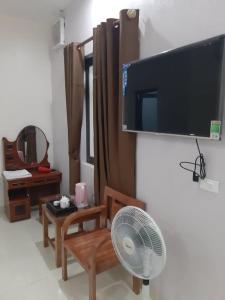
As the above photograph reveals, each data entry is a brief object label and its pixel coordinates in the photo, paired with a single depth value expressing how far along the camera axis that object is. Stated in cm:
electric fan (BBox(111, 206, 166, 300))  133
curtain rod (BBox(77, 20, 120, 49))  244
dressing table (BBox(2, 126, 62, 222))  318
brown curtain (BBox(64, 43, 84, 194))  266
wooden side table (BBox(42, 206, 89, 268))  225
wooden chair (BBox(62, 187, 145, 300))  171
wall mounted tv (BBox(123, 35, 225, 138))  122
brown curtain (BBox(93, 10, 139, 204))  182
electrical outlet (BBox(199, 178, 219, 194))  136
